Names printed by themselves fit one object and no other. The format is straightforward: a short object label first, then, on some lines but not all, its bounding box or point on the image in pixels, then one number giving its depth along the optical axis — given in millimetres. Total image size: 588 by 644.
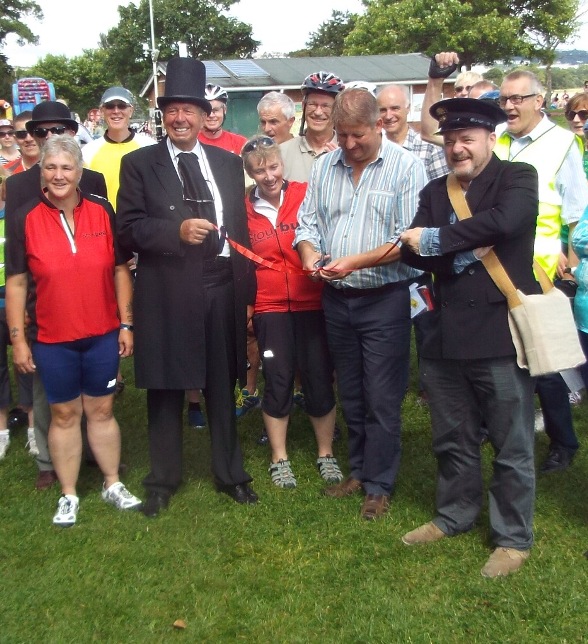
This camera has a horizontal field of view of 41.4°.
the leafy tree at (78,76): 61312
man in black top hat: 4246
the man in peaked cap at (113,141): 6348
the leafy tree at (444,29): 47094
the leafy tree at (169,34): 68750
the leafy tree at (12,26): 51062
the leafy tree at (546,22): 50844
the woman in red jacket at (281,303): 4711
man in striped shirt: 4176
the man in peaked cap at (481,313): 3496
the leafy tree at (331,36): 74625
